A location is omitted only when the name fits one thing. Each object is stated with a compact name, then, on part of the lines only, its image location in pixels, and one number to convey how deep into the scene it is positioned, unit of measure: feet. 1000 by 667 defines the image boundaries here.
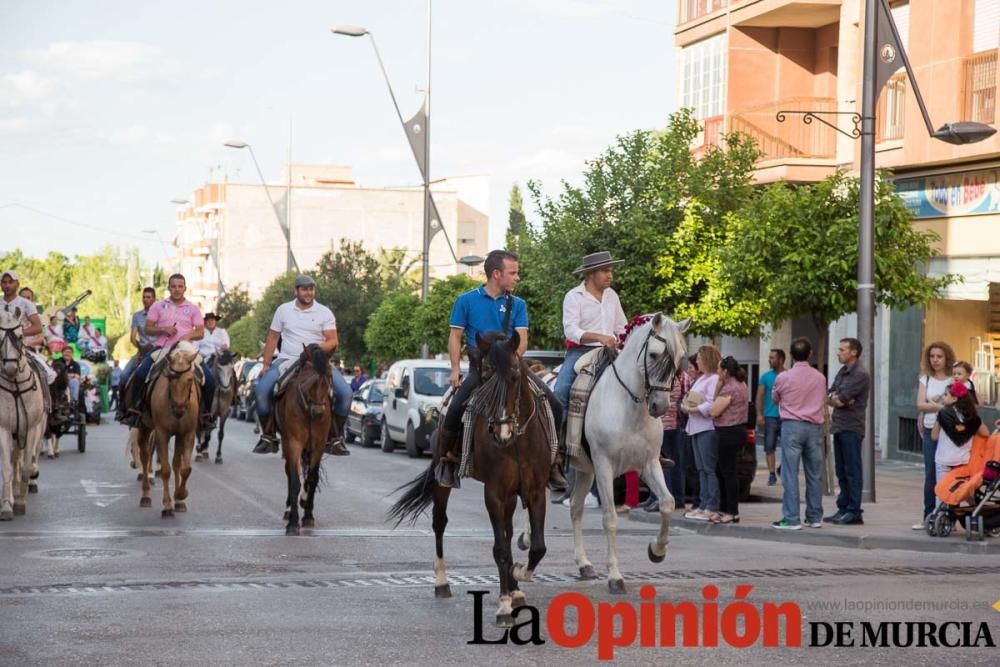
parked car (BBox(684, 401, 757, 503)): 64.18
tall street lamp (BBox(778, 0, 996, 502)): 63.10
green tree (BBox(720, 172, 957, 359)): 68.64
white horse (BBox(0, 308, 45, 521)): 53.62
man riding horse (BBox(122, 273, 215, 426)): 59.21
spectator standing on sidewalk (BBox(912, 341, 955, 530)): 53.72
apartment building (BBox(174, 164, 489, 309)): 382.63
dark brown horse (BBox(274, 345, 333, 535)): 51.78
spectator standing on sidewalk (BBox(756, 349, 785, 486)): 77.20
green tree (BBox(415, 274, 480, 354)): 144.25
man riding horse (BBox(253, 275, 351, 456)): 53.78
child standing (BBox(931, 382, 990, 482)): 50.47
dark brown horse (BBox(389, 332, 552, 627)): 33.91
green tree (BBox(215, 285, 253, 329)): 308.60
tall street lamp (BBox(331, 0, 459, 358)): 138.82
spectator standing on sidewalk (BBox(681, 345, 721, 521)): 55.88
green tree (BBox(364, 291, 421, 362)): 168.04
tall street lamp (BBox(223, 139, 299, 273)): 197.14
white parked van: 97.86
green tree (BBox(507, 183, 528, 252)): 351.25
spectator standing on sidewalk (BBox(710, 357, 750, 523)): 55.62
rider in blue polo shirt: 37.50
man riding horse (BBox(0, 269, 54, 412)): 55.98
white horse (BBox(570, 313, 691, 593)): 38.19
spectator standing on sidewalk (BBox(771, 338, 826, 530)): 53.52
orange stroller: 48.85
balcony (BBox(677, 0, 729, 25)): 117.39
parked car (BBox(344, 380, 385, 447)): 112.57
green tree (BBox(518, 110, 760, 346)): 95.35
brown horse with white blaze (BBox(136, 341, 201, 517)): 57.36
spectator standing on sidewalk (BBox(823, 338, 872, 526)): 55.11
